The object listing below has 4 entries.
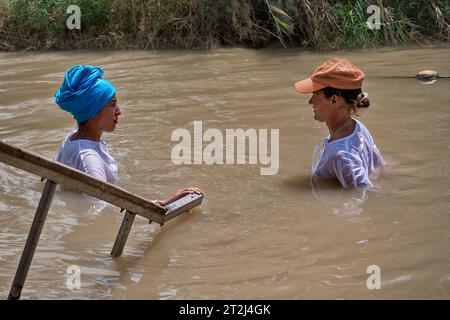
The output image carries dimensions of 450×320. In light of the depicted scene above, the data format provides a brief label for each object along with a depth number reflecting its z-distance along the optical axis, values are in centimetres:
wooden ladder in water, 495
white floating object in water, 1319
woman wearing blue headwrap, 774
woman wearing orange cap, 800
